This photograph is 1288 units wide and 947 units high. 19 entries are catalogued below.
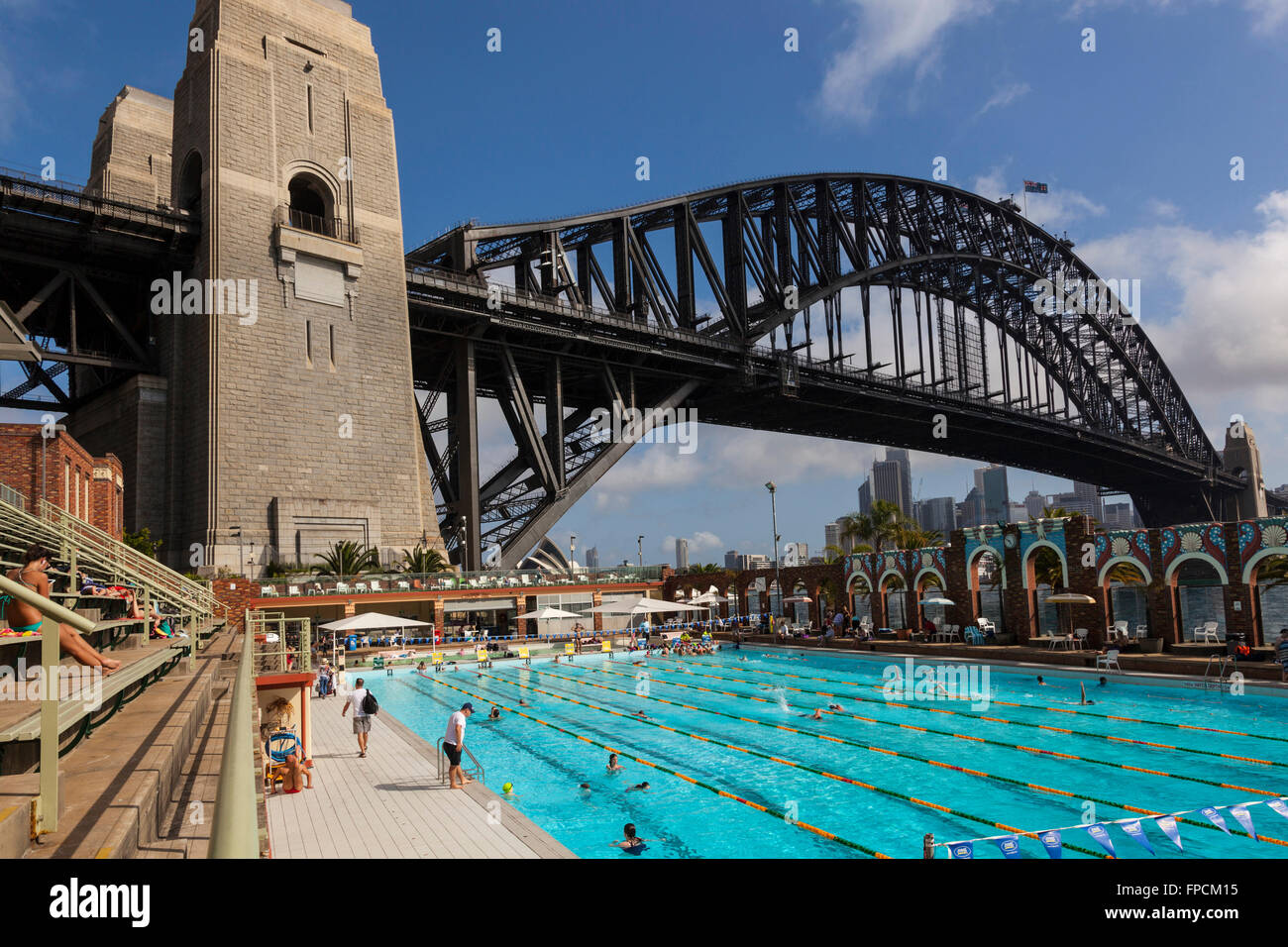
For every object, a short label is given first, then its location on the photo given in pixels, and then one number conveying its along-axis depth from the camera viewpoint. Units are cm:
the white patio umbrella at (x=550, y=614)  3932
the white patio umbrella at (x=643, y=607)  3944
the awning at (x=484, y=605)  4064
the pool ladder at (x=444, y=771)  1483
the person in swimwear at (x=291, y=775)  1395
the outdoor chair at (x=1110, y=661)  2558
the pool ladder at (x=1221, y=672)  2225
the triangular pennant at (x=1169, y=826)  852
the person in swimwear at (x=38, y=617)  579
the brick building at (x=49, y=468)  2342
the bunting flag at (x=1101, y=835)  840
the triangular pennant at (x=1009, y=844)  784
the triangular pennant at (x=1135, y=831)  816
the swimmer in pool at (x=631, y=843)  1112
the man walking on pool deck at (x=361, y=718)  1666
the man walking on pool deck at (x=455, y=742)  1414
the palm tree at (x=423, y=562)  3994
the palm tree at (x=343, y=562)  3709
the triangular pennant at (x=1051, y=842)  814
